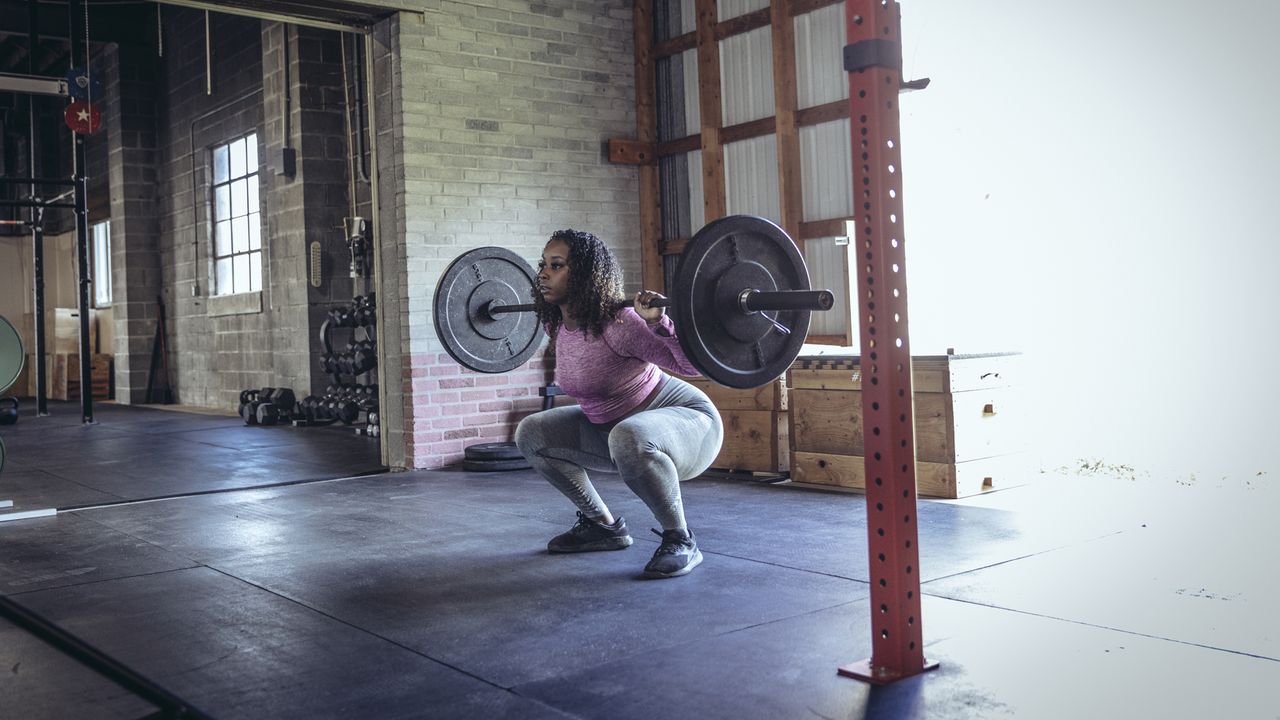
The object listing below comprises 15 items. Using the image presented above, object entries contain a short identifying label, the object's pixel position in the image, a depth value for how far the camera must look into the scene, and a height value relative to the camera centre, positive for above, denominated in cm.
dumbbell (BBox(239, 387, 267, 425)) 973 -17
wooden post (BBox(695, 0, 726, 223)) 674 +159
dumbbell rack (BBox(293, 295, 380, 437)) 876 +6
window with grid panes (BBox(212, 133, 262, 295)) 1116 +174
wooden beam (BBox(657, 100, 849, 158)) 603 +142
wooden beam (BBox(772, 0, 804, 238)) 623 +144
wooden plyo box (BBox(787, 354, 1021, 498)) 479 -29
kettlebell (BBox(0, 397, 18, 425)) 1014 -23
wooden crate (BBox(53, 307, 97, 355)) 1457 +79
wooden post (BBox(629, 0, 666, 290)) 720 +134
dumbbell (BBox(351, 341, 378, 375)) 882 +18
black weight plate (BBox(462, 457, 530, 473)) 621 -52
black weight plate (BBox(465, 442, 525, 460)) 621 -44
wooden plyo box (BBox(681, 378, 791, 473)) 562 -33
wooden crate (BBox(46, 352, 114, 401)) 1401 +18
